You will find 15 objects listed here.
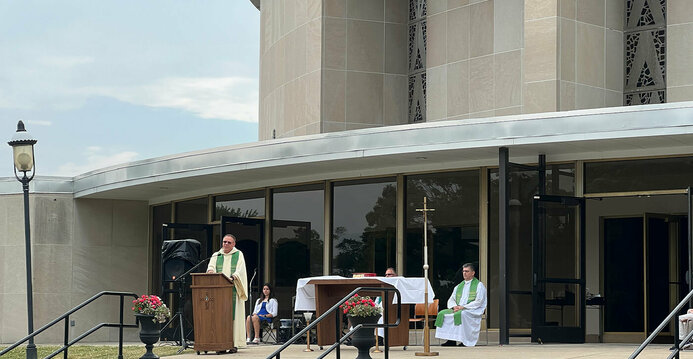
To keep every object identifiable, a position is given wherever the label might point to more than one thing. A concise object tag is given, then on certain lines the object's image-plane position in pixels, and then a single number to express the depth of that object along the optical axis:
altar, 15.21
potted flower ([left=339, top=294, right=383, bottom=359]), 12.80
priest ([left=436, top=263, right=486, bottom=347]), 16.95
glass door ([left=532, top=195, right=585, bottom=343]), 17.22
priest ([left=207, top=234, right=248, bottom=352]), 15.24
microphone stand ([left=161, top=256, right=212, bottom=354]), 17.58
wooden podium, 14.76
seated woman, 20.52
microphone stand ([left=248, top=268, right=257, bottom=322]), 21.45
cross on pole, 14.12
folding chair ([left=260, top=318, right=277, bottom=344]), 20.70
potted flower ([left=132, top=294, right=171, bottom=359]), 14.27
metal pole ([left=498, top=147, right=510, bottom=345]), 17.17
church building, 17.41
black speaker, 19.31
